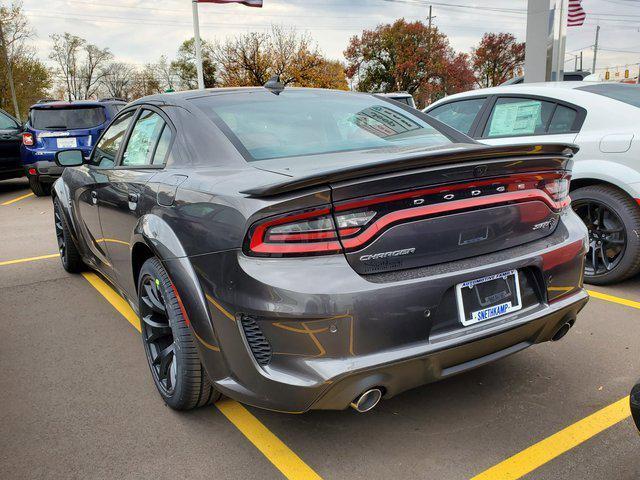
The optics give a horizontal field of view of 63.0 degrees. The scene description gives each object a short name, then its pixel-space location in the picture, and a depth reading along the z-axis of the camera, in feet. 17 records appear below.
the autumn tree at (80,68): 230.89
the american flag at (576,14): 48.88
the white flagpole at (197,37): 65.67
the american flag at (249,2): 60.47
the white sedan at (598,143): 12.81
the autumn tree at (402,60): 185.47
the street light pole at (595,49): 264.52
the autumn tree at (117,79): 262.98
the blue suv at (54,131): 31.17
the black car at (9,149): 33.01
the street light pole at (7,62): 126.82
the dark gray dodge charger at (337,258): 6.00
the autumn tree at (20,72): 133.39
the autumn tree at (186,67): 217.56
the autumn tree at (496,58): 215.10
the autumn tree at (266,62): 121.60
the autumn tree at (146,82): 238.07
